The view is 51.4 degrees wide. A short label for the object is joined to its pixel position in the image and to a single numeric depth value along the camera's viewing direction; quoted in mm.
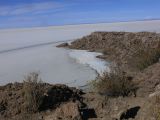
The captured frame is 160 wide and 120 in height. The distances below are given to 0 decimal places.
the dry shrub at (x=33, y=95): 3261
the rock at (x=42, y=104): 3219
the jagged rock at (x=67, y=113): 3035
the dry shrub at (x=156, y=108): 2652
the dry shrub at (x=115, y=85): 3513
